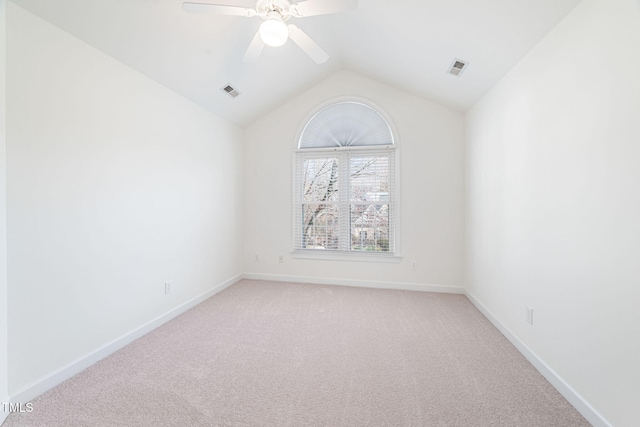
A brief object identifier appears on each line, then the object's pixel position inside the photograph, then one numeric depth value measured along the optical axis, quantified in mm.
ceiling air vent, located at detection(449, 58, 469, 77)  2680
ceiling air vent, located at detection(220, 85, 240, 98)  3250
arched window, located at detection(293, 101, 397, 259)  4078
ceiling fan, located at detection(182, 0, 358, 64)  1731
